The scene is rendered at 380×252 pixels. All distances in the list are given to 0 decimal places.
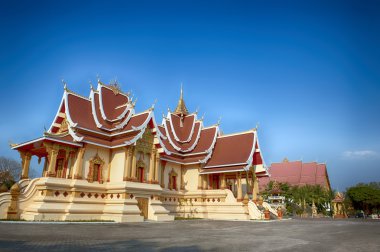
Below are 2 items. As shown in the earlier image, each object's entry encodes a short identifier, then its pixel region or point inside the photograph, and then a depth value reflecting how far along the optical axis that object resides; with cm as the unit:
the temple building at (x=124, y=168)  1572
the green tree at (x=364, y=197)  3822
